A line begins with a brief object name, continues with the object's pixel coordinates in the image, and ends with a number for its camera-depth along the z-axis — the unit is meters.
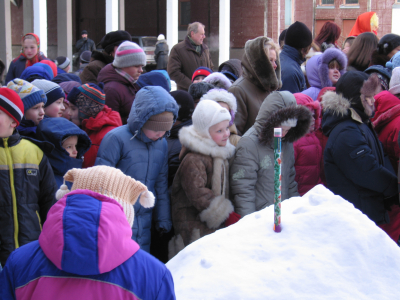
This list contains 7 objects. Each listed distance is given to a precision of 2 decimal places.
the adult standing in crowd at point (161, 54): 13.95
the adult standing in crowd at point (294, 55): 5.39
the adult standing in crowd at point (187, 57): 6.84
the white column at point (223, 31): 16.64
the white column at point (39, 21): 13.02
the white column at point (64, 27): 16.64
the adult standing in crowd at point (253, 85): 4.57
